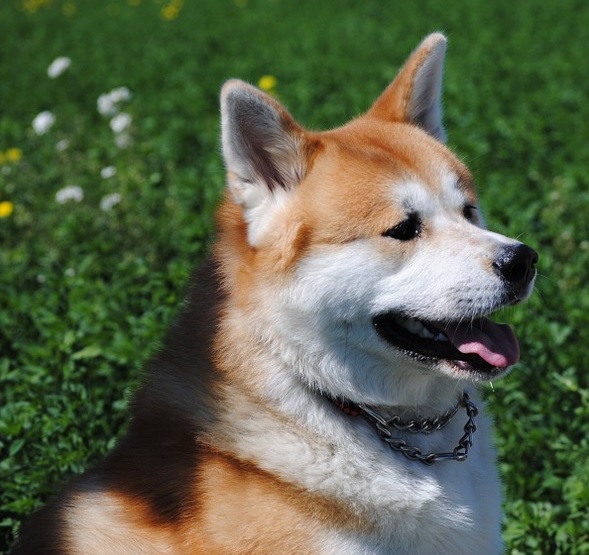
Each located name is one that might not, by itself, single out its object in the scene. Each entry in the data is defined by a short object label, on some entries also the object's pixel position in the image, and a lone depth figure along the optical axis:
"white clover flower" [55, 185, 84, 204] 6.51
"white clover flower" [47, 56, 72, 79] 7.91
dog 3.01
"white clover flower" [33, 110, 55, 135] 7.45
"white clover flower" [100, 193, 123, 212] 6.25
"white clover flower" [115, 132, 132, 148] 7.71
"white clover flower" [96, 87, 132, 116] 7.67
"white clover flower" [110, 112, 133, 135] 7.39
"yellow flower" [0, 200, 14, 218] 6.26
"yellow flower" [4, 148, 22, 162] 7.48
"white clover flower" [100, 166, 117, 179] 6.94
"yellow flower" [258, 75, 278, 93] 8.13
